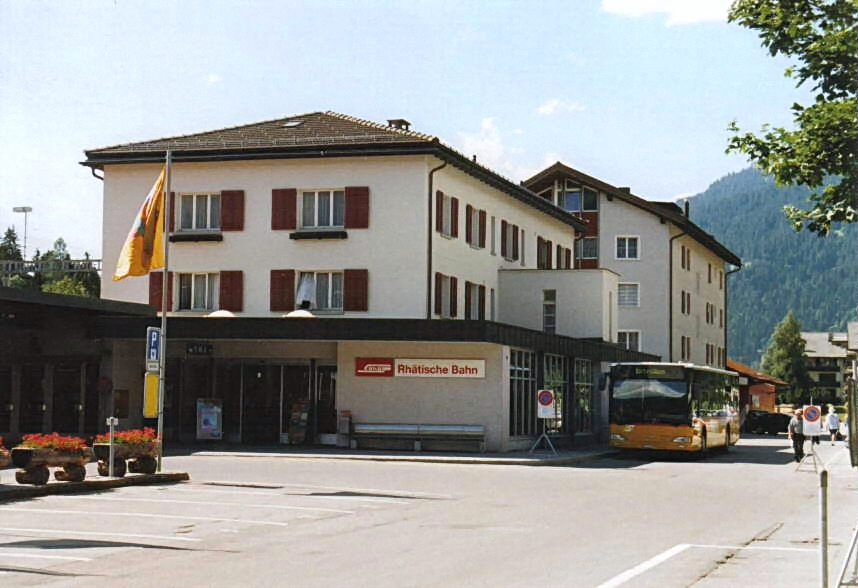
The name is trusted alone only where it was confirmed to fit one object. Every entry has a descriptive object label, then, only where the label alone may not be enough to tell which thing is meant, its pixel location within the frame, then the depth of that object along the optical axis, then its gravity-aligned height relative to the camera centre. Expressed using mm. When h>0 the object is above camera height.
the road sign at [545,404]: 35469 -83
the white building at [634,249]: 69188 +8417
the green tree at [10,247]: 126475 +14730
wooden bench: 37531 -1087
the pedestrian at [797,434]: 38688 -896
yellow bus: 38406 -141
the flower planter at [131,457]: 23469 -1141
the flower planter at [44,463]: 21016 -1142
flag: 26312 +3195
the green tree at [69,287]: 101894 +8741
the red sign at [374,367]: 38344 +949
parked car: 73438 -1048
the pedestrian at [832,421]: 55594 -709
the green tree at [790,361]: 163875 +5555
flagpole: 24891 +1711
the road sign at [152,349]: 24516 +887
